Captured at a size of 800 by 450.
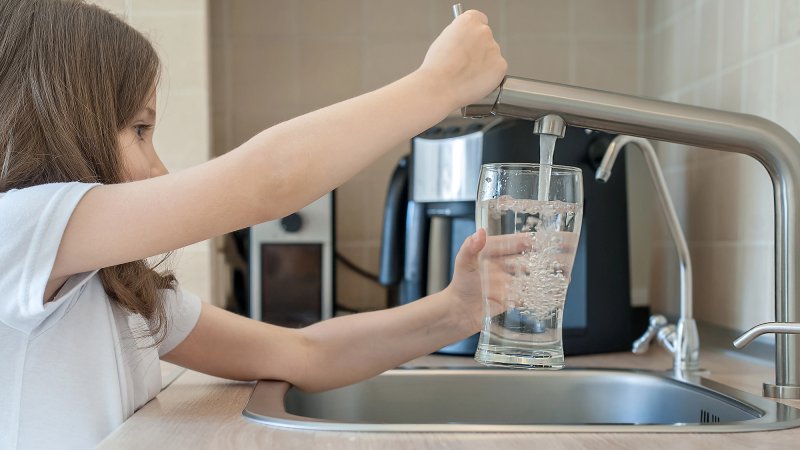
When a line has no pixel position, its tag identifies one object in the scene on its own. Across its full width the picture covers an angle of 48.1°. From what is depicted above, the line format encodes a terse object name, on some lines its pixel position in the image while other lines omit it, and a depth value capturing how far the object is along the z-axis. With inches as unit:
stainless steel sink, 39.0
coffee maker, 50.6
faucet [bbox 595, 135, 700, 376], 41.4
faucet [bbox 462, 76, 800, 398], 30.3
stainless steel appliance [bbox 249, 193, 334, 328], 60.0
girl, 27.7
